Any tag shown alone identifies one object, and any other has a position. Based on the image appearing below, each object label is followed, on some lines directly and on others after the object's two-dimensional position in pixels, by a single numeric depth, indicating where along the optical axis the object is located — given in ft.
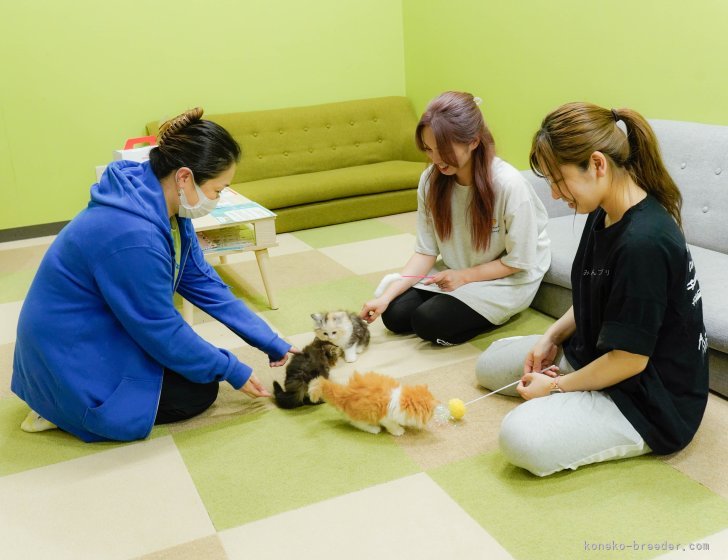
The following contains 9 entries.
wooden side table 10.61
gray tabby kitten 8.54
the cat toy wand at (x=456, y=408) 7.22
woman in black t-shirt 5.77
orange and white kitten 6.84
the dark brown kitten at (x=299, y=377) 7.70
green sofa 15.70
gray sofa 9.26
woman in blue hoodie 6.69
